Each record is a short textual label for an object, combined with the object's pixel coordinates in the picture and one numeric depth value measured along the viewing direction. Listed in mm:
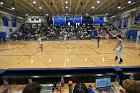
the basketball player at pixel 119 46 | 4557
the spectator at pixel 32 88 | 978
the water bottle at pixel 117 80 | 2030
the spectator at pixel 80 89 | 1506
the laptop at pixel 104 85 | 1751
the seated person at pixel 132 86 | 972
